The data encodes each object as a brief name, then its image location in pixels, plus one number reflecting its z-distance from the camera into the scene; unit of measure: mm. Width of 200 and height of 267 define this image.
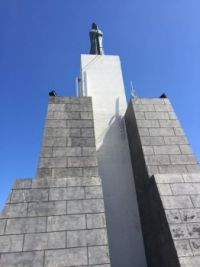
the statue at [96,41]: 15135
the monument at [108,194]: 5352
